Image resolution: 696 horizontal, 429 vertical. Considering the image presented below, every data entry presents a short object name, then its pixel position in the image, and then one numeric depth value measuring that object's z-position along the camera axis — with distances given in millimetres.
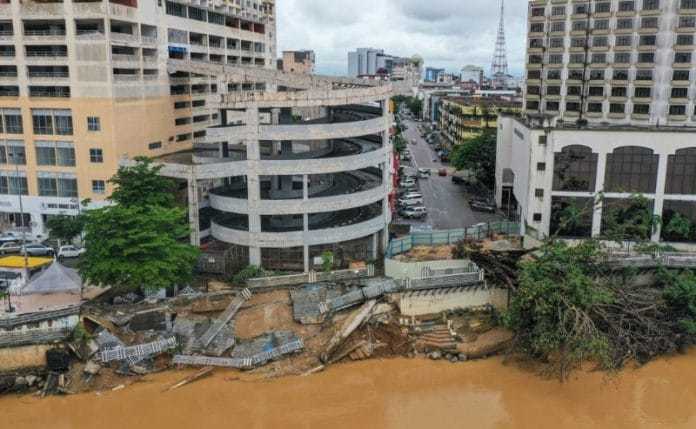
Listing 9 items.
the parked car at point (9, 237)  41172
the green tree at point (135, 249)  29547
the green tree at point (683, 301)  29734
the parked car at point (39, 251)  39406
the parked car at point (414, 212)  51344
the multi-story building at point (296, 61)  126744
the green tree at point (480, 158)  61250
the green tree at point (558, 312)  26312
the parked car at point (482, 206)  52656
